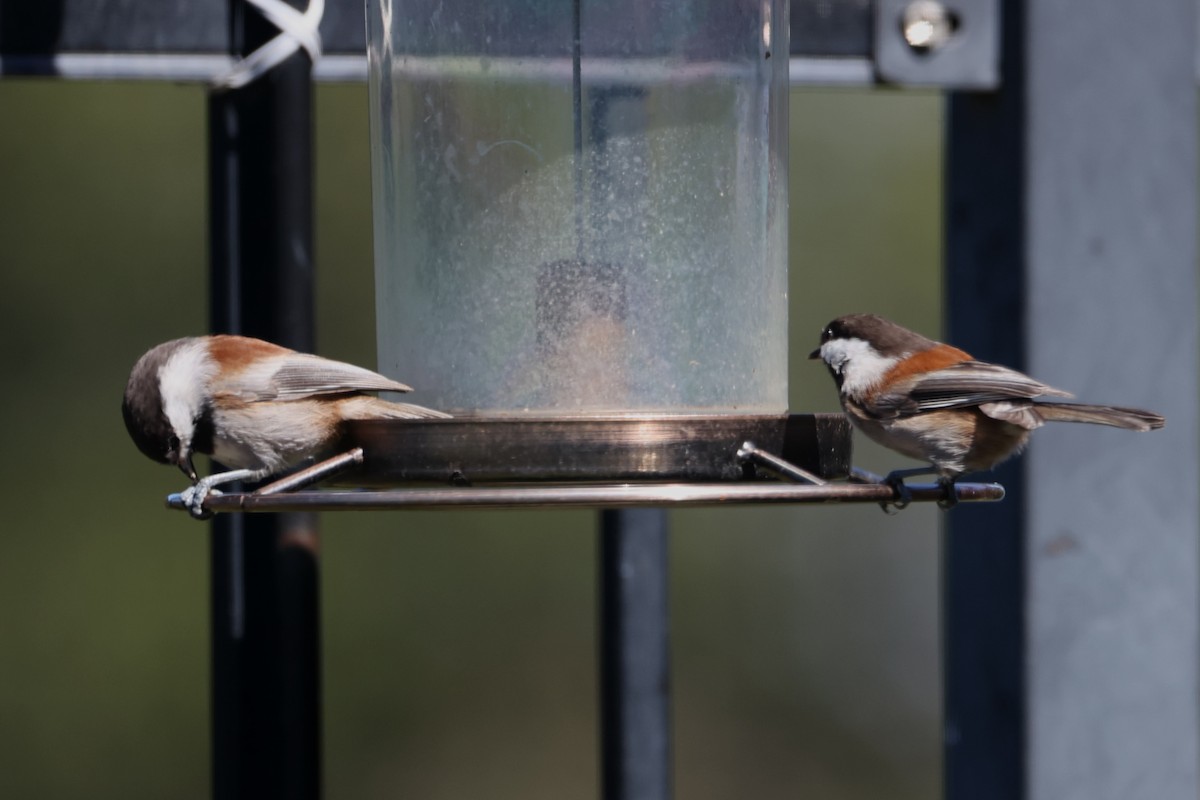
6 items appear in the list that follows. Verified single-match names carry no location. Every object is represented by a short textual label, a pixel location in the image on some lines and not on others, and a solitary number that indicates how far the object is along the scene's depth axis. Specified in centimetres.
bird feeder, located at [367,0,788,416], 540
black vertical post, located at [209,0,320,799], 616
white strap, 606
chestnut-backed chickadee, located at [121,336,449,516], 593
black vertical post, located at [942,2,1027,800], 670
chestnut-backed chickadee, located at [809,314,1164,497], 635
